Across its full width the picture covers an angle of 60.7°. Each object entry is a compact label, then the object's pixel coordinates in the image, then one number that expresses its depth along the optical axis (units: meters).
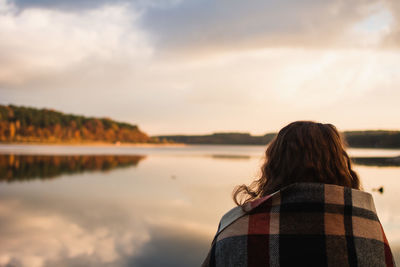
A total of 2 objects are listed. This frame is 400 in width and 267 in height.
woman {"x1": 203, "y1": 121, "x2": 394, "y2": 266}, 1.47
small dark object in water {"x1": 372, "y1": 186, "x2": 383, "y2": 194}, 13.51
